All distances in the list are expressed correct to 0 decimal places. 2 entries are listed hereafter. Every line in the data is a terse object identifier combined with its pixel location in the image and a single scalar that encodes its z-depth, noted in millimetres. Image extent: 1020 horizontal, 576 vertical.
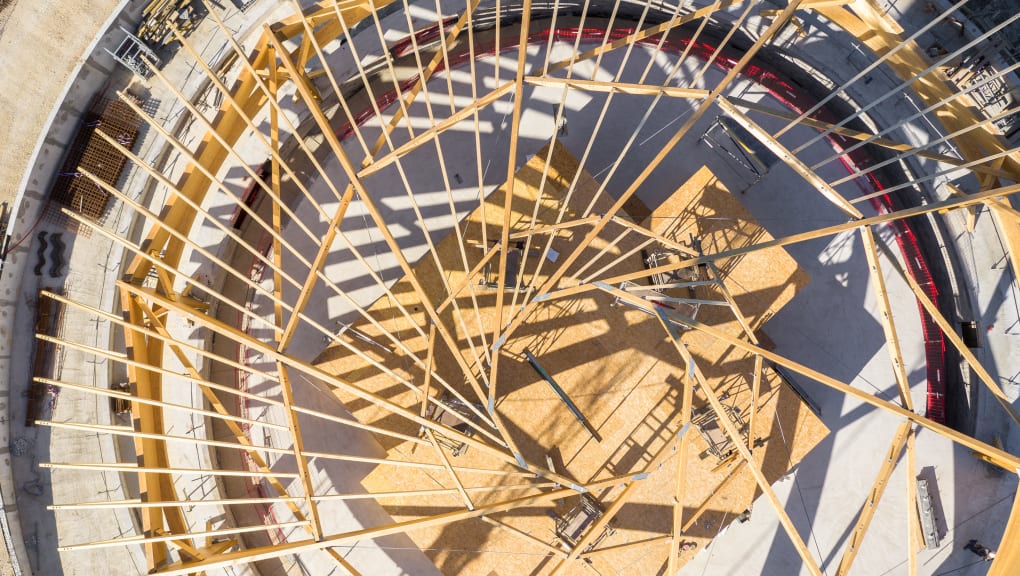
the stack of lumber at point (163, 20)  28344
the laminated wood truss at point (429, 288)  20000
